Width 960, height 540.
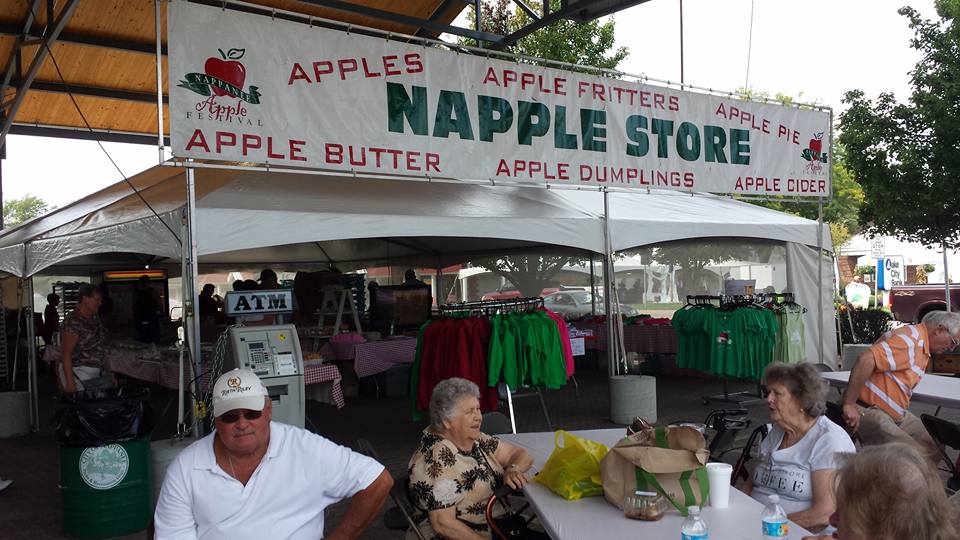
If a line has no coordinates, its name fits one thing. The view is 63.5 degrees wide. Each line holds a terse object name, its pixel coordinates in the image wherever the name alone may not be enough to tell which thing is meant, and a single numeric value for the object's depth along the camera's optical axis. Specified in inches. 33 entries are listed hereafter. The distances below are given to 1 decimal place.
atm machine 213.6
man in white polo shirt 102.0
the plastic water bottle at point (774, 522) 93.9
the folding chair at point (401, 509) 124.9
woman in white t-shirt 122.3
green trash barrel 190.1
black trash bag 187.8
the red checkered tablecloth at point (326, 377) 260.5
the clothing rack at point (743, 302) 340.2
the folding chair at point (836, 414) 173.3
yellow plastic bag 116.1
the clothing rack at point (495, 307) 256.7
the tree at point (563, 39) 711.1
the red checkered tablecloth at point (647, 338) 425.7
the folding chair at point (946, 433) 152.3
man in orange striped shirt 179.3
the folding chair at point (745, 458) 147.1
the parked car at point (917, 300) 665.6
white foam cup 108.9
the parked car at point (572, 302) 480.1
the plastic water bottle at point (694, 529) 91.0
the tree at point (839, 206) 1175.0
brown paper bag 102.4
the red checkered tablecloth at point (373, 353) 341.1
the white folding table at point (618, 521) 100.0
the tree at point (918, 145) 469.1
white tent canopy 233.0
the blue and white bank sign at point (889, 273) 973.2
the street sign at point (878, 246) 910.6
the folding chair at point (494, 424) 167.2
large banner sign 219.3
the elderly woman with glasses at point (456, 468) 126.3
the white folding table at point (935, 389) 193.6
